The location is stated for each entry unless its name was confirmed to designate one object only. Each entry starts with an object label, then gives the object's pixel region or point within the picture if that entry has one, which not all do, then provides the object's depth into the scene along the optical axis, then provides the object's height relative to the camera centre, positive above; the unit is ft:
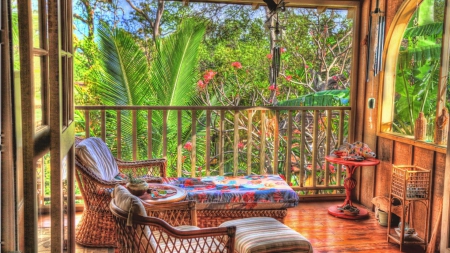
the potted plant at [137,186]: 9.95 -2.18
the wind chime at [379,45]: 13.24 +1.50
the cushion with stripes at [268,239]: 8.55 -2.90
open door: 4.11 -0.40
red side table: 14.52 -3.08
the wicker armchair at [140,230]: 7.32 -2.37
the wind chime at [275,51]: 11.41 +1.24
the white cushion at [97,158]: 11.43 -1.86
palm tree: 17.08 +0.73
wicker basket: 11.94 -2.44
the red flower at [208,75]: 21.50 +0.75
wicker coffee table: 9.86 -2.44
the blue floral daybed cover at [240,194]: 12.08 -2.83
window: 14.11 +0.81
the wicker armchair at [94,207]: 11.22 -3.07
